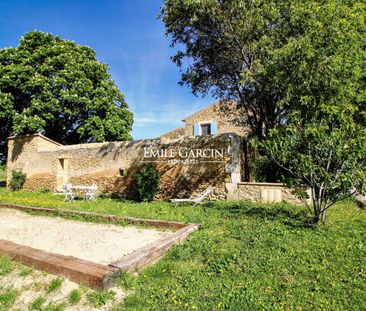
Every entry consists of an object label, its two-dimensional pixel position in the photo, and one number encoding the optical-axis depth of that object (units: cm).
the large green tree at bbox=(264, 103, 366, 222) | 529
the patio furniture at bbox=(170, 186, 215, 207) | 865
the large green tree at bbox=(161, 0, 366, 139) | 732
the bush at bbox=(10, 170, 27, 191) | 1506
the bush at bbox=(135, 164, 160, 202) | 1037
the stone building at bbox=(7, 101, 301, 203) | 948
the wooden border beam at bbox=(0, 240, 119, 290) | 323
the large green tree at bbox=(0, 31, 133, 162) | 1555
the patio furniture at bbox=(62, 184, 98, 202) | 1077
